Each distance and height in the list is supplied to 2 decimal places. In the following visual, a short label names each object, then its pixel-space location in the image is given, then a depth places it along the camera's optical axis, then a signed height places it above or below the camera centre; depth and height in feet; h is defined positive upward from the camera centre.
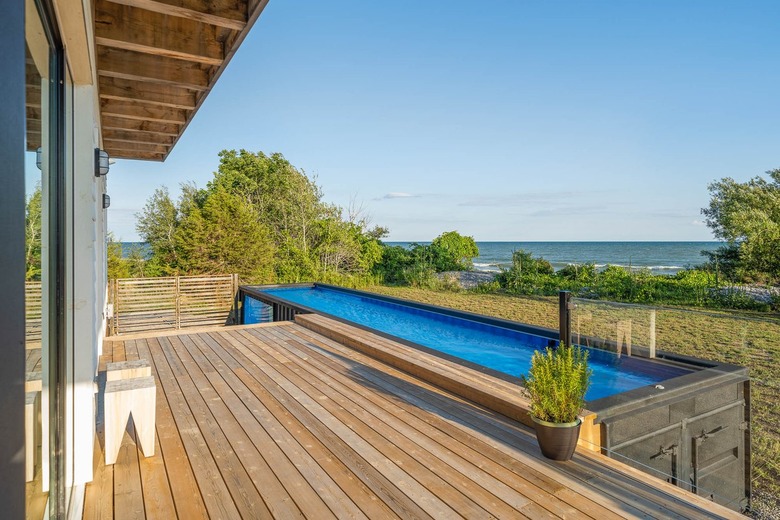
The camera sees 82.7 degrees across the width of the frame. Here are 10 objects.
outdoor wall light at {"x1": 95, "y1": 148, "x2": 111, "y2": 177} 8.36 +1.95
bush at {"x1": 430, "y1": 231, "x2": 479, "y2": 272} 60.75 +0.85
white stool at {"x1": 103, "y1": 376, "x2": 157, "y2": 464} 7.41 -2.61
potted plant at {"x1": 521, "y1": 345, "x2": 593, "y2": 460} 7.32 -2.42
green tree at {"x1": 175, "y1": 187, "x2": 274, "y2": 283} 42.52 +1.62
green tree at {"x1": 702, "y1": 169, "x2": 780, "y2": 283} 47.74 +6.46
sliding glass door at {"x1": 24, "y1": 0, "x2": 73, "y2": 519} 3.07 -0.09
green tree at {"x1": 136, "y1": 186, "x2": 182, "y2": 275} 57.11 +4.97
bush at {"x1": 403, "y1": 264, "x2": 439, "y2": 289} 48.03 -2.12
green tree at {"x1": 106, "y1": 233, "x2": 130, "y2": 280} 35.01 -0.43
